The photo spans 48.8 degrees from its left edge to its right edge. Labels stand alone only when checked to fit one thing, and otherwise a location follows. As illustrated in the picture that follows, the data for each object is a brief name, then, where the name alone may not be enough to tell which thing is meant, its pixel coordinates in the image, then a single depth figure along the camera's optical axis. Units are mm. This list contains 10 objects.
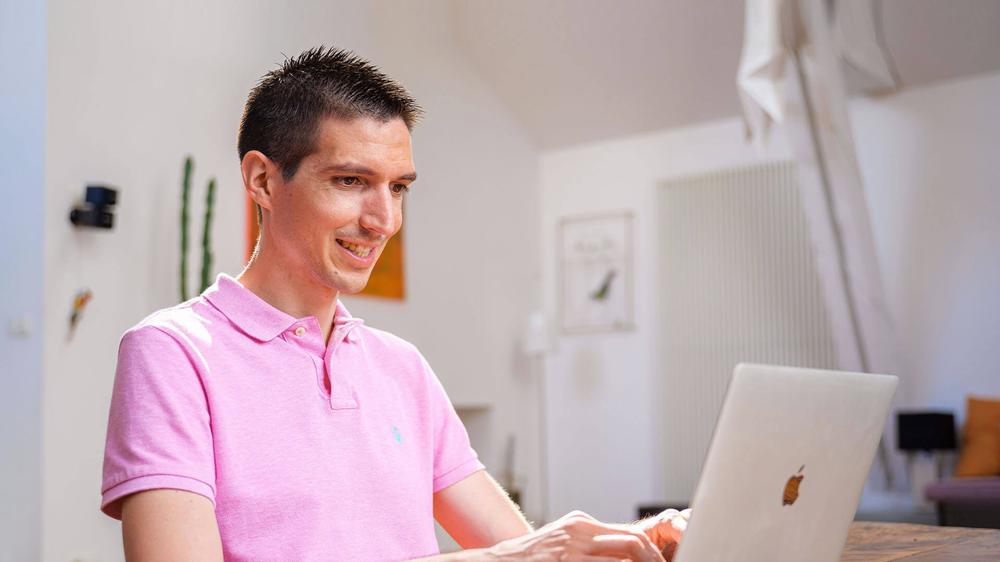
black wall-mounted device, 4879
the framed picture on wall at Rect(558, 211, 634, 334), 8188
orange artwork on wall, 6789
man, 1213
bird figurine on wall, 4848
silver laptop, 1018
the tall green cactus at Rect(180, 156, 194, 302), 5152
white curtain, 5273
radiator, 7301
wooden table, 1569
